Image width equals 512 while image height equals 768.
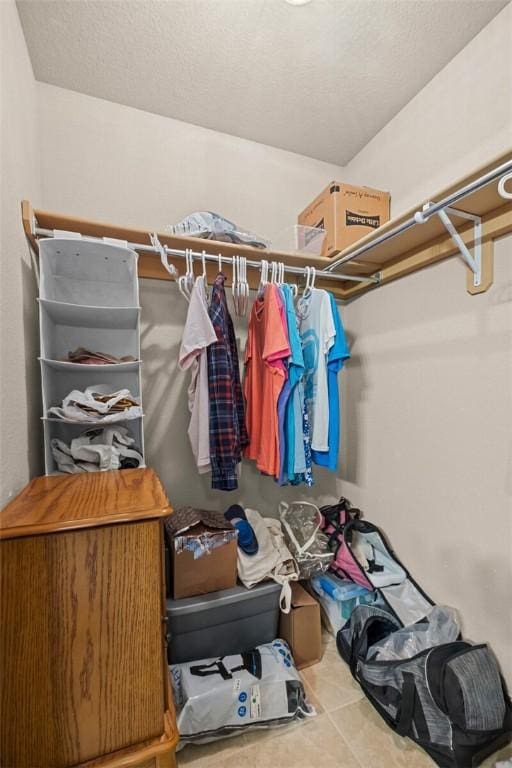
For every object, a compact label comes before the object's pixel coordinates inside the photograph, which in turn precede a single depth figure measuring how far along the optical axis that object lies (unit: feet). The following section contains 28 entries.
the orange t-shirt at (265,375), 4.57
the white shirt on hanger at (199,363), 4.35
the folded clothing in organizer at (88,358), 4.09
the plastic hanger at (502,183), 2.97
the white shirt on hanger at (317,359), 4.79
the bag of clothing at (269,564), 4.47
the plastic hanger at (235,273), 4.69
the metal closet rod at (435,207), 3.03
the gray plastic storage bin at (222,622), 4.06
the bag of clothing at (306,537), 5.03
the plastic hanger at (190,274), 4.47
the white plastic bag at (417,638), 4.00
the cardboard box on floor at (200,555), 4.08
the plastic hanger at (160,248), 4.35
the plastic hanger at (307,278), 5.07
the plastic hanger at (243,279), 4.68
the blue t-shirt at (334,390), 4.85
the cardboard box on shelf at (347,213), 5.30
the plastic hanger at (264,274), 4.77
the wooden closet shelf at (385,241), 3.64
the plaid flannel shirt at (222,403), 4.37
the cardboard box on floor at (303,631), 4.57
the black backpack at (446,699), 3.18
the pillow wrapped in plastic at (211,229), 4.82
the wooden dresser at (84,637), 2.04
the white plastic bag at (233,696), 3.49
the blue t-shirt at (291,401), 4.63
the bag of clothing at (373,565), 4.64
